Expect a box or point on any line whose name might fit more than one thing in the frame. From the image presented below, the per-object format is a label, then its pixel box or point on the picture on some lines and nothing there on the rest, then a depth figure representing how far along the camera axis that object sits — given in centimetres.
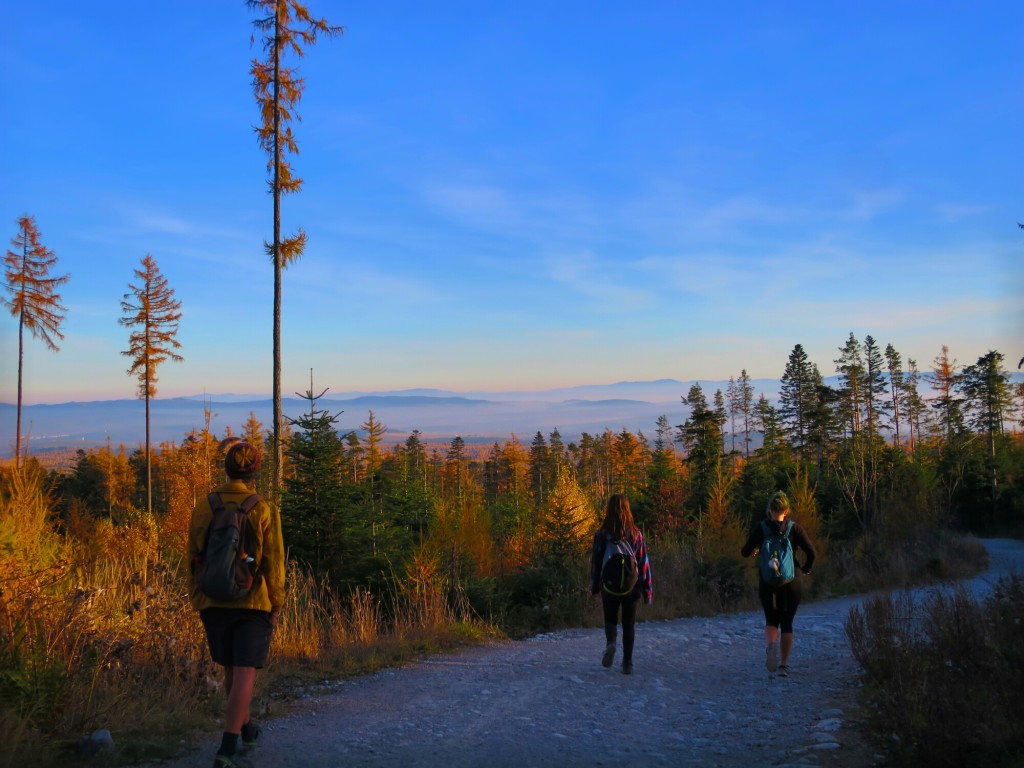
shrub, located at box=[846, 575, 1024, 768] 421
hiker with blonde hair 754
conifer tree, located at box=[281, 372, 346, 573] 1416
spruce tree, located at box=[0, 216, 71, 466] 3269
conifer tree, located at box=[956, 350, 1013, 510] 4538
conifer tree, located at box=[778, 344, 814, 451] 4709
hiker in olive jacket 454
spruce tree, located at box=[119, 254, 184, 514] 3872
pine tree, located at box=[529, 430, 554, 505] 7294
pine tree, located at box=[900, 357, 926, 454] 7738
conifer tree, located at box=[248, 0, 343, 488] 2012
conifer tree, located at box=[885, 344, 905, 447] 7169
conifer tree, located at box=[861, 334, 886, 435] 5316
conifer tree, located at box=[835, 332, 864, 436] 4525
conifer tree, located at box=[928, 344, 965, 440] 5122
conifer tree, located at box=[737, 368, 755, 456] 7831
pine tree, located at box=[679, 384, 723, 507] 2975
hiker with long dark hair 747
